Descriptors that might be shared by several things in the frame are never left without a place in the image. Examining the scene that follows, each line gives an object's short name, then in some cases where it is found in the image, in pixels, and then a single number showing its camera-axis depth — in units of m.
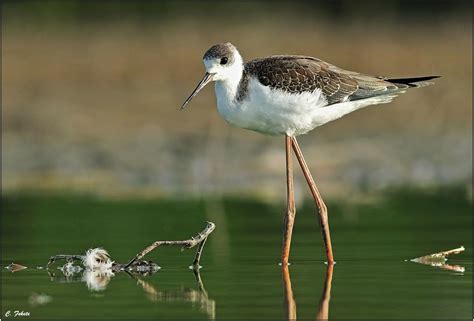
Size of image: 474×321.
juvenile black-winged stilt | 10.39
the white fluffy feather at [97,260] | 10.04
